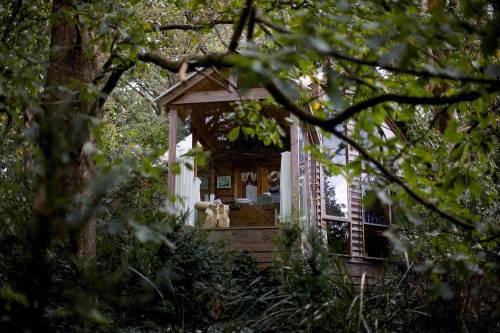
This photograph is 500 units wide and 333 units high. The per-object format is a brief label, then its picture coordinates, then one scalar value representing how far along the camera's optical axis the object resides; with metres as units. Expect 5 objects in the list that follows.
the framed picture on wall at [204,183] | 13.10
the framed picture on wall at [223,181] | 13.22
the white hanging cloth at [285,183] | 9.45
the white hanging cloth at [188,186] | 9.57
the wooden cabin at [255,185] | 9.33
